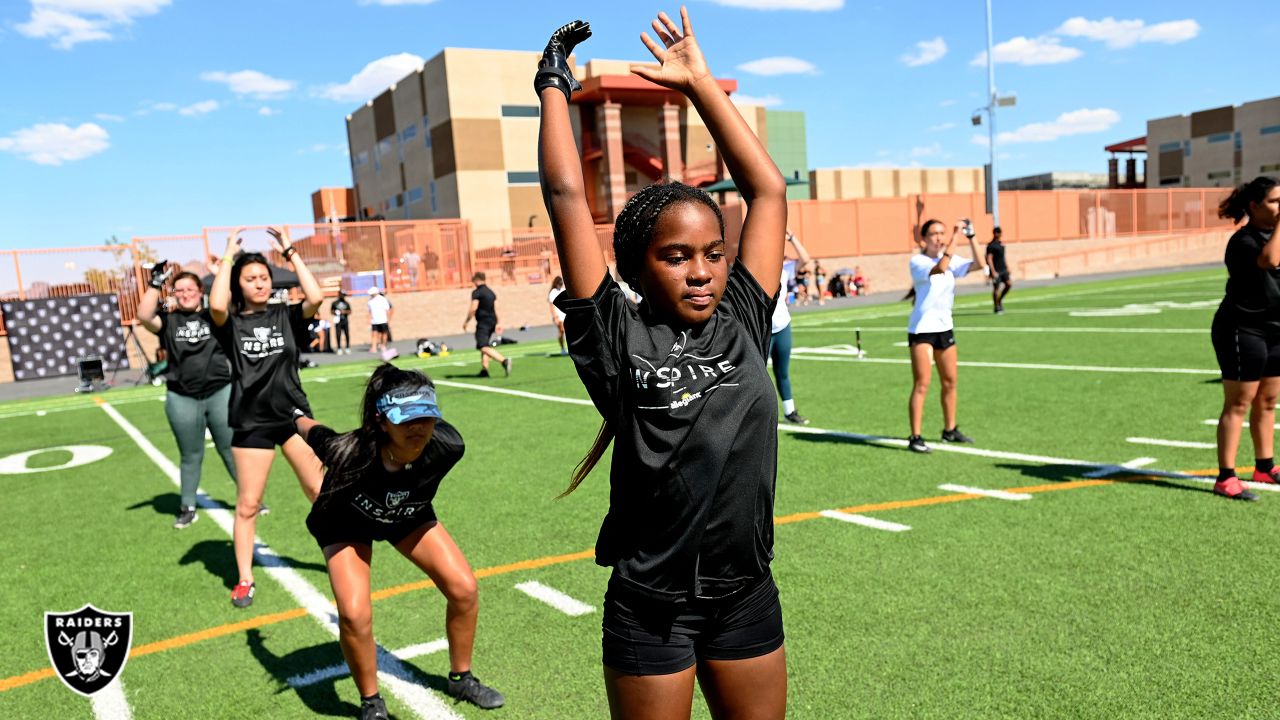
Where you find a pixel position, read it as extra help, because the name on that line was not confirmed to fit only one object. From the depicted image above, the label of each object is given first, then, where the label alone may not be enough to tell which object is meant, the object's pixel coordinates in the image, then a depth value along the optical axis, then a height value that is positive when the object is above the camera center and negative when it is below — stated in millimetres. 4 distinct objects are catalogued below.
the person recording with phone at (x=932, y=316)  7996 -598
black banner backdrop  25031 -928
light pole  38625 +6068
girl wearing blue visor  3672 -978
